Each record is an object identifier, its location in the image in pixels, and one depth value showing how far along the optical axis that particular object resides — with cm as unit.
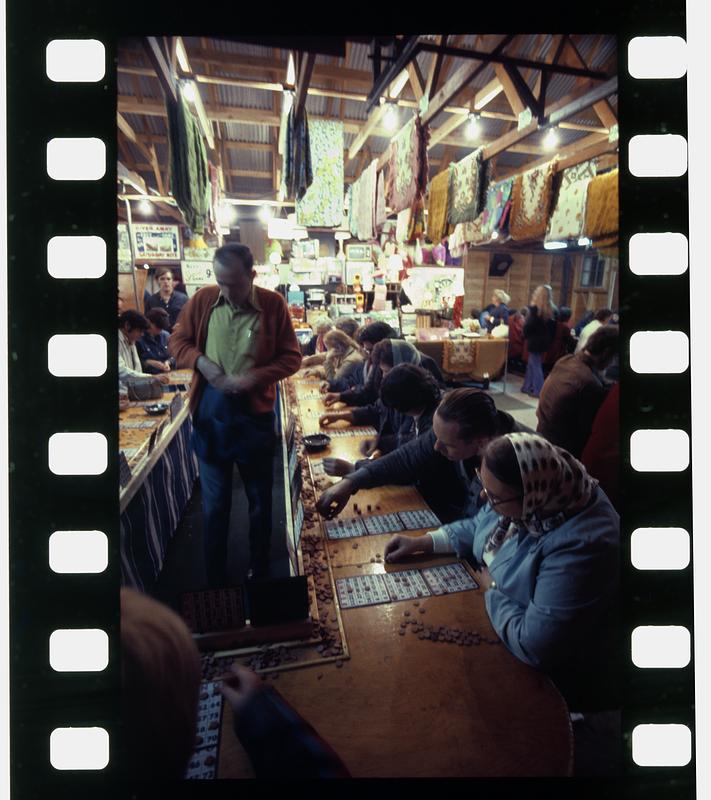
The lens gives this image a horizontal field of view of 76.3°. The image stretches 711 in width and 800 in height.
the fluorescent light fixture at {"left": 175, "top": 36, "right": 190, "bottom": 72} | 205
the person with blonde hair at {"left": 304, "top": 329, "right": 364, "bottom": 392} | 535
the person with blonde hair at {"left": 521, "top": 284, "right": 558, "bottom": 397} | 345
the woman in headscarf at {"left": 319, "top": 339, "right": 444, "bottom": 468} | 371
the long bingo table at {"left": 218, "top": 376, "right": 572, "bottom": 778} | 151
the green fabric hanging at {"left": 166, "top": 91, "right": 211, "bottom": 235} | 262
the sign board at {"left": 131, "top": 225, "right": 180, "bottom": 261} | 329
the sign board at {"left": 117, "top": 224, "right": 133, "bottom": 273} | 184
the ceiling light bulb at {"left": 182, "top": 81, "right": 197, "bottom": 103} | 254
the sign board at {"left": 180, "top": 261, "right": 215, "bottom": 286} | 242
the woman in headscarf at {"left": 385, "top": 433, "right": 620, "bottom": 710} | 174
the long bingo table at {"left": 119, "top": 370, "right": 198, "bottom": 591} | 309
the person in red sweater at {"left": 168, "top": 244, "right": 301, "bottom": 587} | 226
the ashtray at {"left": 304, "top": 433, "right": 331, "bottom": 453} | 385
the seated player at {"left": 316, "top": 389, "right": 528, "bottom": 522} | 266
